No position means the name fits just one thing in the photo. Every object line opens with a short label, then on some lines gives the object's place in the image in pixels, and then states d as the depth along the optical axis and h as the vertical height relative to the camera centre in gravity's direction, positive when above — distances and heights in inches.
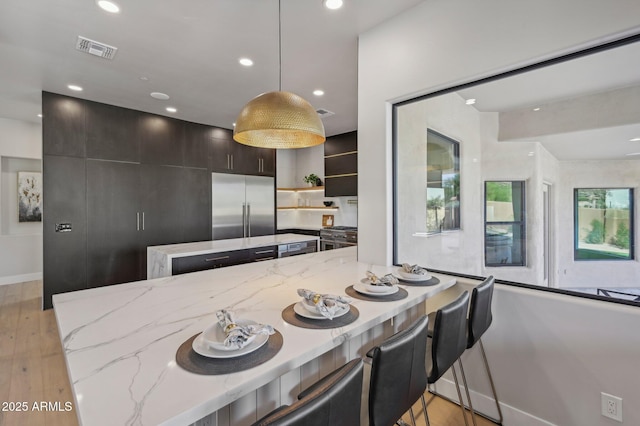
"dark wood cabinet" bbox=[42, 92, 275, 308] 153.1 +14.7
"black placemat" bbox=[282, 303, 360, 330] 48.3 -18.8
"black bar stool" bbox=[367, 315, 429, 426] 39.1 -23.2
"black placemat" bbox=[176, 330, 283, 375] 35.5 -19.0
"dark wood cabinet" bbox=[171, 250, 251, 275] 112.4 -20.5
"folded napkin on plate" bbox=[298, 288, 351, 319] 49.8 -16.3
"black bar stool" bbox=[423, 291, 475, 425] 52.0 -22.8
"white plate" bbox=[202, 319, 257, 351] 37.9 -17.5
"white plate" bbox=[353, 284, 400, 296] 63.9 -17.6
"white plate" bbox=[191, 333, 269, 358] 37.4 -18.3
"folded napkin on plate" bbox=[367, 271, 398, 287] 66.5 -15.8
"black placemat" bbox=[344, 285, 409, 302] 61.6 -18.5
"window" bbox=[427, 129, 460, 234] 107.1 +10.6
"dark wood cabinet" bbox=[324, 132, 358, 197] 222.5 +37.1
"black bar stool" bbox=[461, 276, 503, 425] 60.9 -21.6
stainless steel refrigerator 211.9 +4.7
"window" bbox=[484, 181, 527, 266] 90.0 -3.5
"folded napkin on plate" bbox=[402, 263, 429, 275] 77.4 -15.7
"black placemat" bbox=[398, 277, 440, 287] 73.2 -18.2
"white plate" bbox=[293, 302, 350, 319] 50.8 -18.1
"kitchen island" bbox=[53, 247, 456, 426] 30.3 -19.0
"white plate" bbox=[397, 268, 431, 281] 74.8 -17.0
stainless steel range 216.2 -19.6
